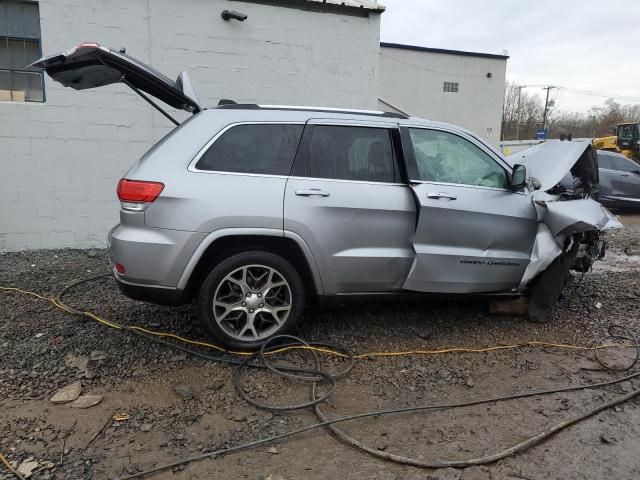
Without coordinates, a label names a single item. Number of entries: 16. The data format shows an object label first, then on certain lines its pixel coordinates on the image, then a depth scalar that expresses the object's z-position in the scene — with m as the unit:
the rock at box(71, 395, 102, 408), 3.21
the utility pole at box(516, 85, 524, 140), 49.28
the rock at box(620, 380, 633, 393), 3.56
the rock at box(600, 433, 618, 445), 2.93
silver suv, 3.67
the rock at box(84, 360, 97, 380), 3.54
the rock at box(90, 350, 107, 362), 3.76
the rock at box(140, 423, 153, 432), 3.00
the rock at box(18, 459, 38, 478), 2.58
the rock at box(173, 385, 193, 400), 3.35
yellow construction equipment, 21.41
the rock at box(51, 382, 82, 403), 3.27
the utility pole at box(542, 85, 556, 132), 58.29
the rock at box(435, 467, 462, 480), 2.61
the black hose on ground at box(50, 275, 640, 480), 2.73
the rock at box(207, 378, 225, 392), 3.47
